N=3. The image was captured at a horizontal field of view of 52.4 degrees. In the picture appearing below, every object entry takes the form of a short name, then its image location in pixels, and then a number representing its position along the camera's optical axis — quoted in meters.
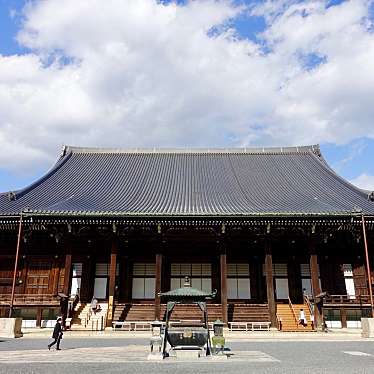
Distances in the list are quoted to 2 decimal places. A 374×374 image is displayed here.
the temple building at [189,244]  19.69
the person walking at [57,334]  12.37
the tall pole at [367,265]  18.43
